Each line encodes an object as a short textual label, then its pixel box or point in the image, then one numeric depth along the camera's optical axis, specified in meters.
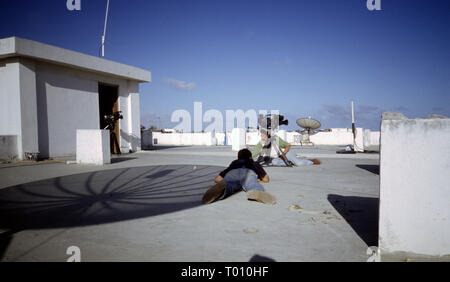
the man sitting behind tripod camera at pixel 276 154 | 9.05
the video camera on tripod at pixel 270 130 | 9.06
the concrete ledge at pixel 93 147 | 10.58
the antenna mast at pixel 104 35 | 19.30
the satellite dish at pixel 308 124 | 32.91
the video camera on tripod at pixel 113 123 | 16.45
